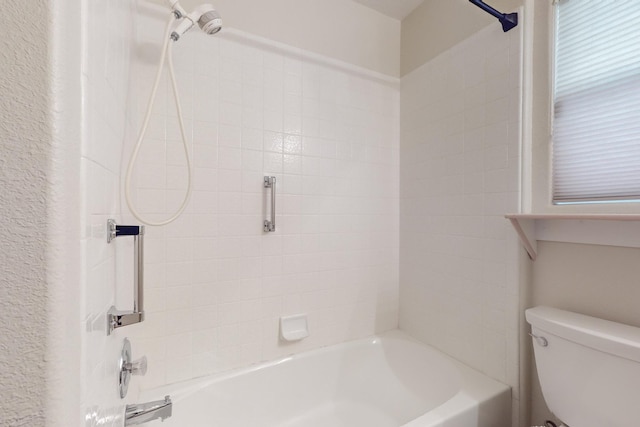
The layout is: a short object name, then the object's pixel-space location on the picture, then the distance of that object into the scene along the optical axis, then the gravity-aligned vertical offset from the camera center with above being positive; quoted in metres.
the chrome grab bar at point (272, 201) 1.54 +0.04
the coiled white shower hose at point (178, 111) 0.89 +0.35
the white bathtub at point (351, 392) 1.28 -0.94
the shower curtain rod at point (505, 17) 1.25 +0.87
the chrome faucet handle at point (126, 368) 0.87 -0.50
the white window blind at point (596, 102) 1.04 +0.43
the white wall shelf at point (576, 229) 1.00 -0.07
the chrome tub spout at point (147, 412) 0.92 -0.66
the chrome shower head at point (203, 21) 1.14 +0.75
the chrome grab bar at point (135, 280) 0.72 -0.20
